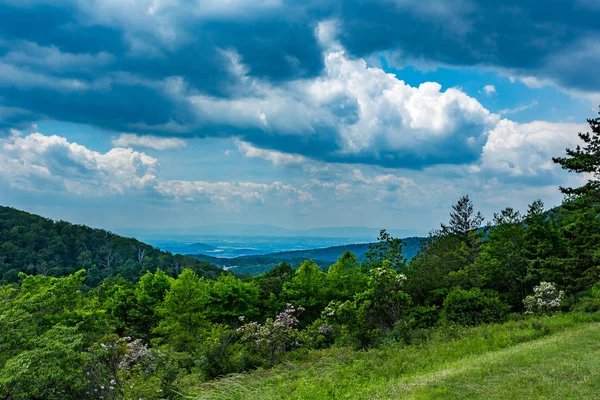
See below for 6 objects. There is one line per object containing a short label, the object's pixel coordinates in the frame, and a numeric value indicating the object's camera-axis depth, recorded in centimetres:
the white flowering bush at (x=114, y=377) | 1038
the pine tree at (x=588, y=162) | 1797
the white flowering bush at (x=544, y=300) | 1977
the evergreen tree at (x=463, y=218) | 5319
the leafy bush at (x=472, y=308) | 1844
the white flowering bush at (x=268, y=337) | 1840
